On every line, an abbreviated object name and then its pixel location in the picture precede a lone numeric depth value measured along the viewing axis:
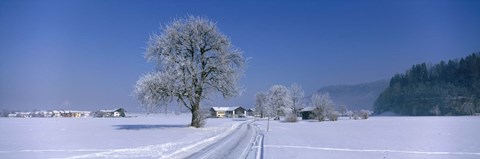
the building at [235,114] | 192.62
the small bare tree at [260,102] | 147.07
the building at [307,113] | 121.16
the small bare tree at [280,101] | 125.69
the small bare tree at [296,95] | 131.25
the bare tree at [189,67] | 42.00
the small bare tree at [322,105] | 104.39
